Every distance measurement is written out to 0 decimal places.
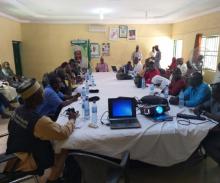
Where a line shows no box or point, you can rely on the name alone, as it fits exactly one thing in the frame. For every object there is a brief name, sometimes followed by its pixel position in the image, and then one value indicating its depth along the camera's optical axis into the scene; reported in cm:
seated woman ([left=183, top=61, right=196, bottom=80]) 584
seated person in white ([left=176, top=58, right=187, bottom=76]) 645
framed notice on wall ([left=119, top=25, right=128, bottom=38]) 905
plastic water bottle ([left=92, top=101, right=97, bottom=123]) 215
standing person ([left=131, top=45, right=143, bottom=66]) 883
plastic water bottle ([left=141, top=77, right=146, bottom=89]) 394
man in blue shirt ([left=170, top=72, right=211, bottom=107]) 263
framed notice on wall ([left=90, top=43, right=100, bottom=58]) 912
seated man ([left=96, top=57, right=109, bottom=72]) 775
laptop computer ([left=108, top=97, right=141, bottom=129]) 213
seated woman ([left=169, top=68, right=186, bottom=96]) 320
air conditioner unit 896
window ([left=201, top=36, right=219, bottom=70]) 611
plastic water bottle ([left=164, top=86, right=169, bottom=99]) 309
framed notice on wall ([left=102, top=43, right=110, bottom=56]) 917
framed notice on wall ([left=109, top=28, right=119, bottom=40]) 904
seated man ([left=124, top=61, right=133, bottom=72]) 601
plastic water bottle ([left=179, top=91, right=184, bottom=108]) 268
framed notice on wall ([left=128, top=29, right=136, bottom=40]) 913
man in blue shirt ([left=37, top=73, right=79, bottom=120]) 265
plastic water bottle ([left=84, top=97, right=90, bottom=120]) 225
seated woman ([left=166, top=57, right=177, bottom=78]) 741
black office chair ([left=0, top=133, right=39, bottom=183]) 161
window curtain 673
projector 222
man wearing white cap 160
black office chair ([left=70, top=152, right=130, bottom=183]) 143
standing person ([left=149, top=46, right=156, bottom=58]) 893
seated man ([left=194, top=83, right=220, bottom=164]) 201
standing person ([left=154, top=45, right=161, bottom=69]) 850
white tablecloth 185
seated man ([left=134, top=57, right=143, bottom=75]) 576
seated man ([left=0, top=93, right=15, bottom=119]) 434
